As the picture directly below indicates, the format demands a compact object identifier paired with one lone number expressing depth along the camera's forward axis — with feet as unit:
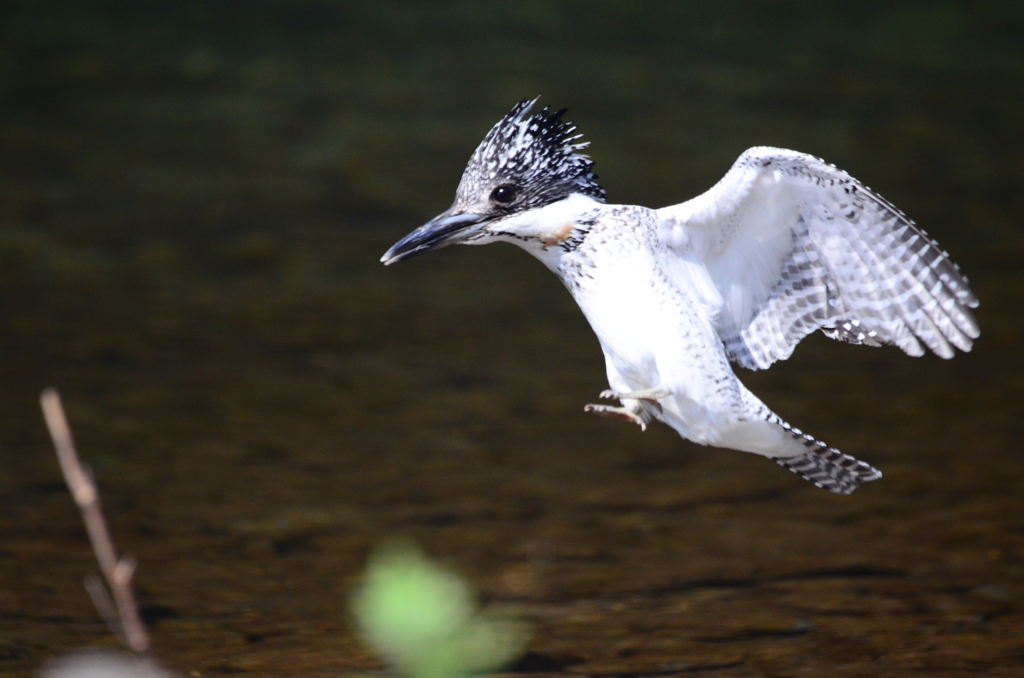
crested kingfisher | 29.13
